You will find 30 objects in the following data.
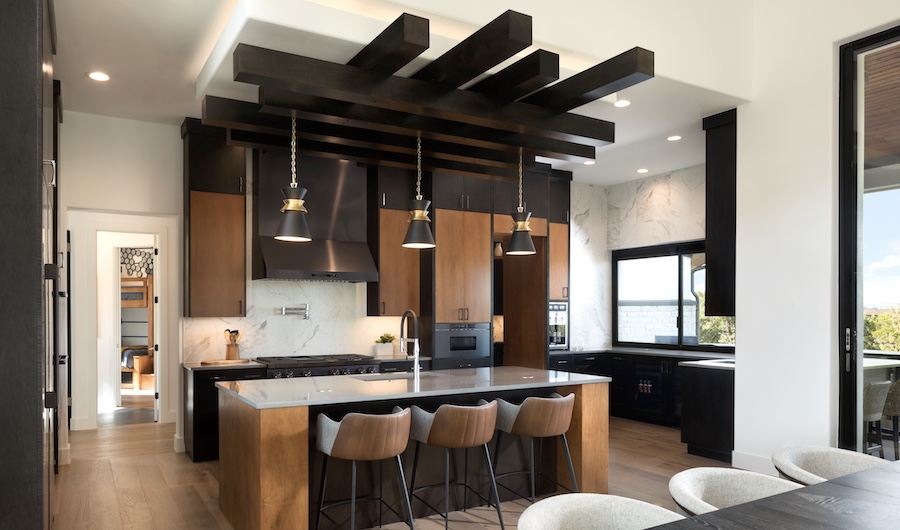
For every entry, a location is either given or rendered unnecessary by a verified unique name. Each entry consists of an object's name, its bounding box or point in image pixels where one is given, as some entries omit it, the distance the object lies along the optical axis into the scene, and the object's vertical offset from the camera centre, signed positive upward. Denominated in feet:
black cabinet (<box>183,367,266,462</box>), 18.07 -3.82
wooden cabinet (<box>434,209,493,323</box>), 21.69 +0.28
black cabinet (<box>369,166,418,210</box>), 21.45 +2.99
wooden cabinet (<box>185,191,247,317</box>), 19.31 +0.53
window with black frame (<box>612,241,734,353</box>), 25.05 -1.09
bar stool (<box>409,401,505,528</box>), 12.15 -2.89
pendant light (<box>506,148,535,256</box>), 16.28 +0.95
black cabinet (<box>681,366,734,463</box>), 18.53 -4.05
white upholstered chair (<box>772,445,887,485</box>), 8.85 -2.57
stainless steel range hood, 19.63 +1.64
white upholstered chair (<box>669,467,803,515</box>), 7.54 -2.49
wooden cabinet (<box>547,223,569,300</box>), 25.22 +0.49
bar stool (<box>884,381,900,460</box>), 14.37 -2.98
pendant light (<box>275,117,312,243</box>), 12.90 +1.15
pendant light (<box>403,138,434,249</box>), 14.82 +1.07
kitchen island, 11.27 -2.78
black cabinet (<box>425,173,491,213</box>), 21.98 +2.84
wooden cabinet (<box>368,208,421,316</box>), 21.39 +0.11
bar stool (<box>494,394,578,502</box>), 13.20 -2.94
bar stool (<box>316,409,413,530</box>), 11.09 -2.82
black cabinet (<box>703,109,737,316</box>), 18.26 +1.88
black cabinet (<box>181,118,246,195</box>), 19.34 +3.47
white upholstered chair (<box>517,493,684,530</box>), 6.39 -2.40
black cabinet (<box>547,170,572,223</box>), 25.64 +3.12
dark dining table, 5.77 -2.25
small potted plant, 21.73 -2.45
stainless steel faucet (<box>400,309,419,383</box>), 14.47 -1.72
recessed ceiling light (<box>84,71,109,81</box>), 15.96 +4.93
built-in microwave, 21.48 -2.24
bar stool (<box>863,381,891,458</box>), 14.73 -3.10
